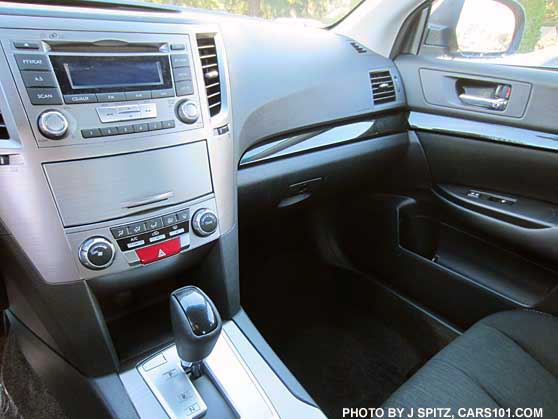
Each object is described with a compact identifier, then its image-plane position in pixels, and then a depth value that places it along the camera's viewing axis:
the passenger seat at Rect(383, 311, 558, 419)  0.80
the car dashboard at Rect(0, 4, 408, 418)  0.57
